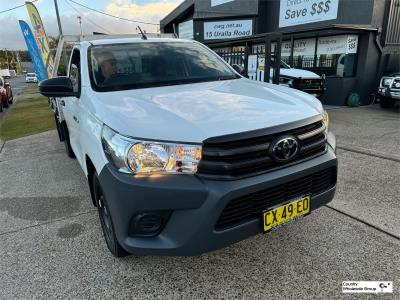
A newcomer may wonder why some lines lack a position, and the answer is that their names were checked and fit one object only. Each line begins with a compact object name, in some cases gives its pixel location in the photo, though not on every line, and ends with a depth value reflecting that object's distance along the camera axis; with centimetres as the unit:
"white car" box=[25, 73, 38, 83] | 4541
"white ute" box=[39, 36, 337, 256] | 197
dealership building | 1060
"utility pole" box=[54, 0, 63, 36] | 2354
